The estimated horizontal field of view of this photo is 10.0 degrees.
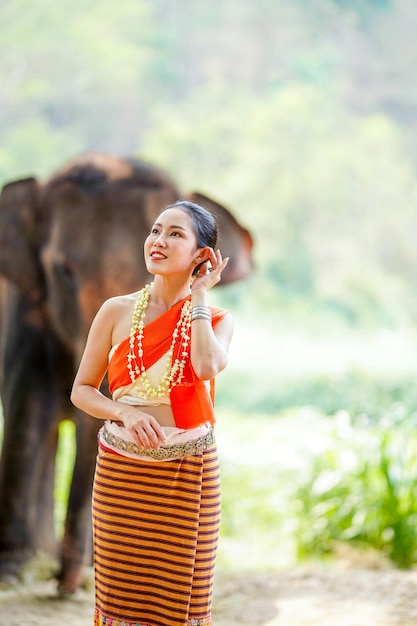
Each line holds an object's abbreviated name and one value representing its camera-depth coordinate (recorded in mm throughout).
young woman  7275
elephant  9199
